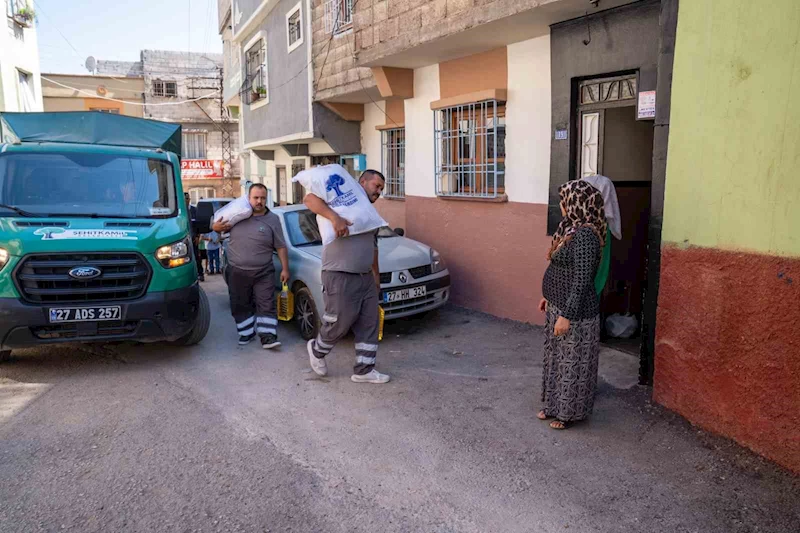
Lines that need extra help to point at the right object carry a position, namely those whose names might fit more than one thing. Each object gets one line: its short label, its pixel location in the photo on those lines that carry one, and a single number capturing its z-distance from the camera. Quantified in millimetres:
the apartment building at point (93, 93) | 32125
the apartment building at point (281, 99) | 11586
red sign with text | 33906
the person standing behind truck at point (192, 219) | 6711
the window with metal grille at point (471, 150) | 7562
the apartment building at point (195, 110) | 34844
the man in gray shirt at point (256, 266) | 6184
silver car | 6480
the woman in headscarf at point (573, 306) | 3814
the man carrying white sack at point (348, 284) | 4883
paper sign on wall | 5281
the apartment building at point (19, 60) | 16109
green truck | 5004
